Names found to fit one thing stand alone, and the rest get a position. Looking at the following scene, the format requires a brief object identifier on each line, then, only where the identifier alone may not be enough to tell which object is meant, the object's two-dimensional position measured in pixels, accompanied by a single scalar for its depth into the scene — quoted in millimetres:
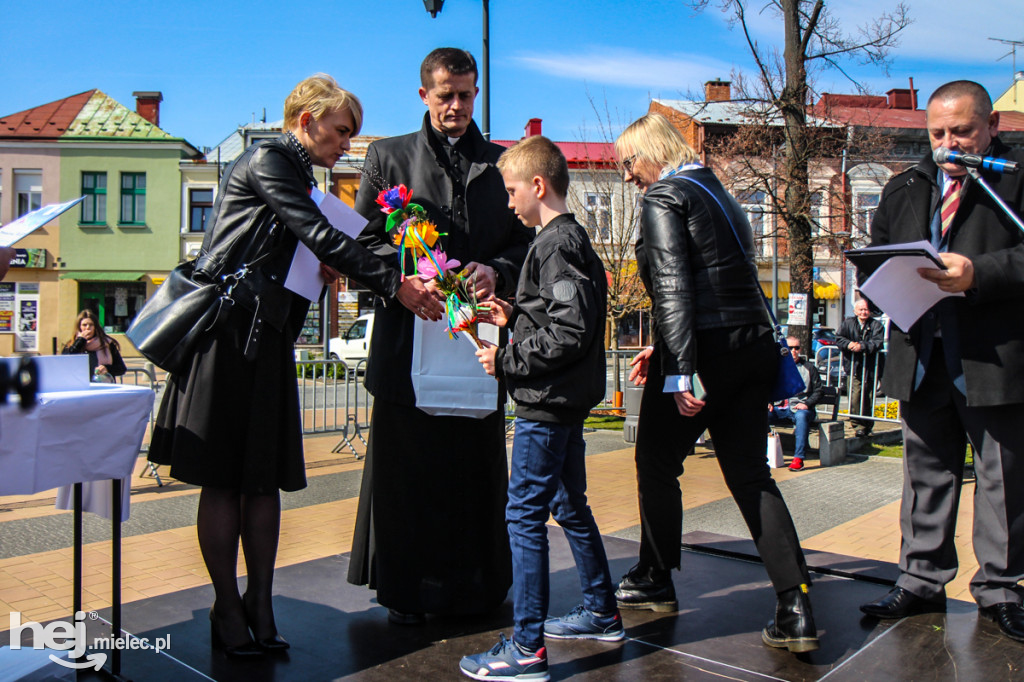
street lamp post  10148
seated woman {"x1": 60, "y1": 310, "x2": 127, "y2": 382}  8547
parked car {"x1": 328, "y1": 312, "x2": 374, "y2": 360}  25359
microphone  2809
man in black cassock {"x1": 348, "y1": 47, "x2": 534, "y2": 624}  3150
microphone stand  2857
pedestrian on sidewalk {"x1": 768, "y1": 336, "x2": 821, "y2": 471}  9055
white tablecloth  2158
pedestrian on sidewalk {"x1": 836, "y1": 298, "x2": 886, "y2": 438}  9387
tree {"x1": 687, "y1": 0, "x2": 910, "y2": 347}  13648
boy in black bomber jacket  2613
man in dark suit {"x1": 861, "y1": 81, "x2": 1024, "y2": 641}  3027
